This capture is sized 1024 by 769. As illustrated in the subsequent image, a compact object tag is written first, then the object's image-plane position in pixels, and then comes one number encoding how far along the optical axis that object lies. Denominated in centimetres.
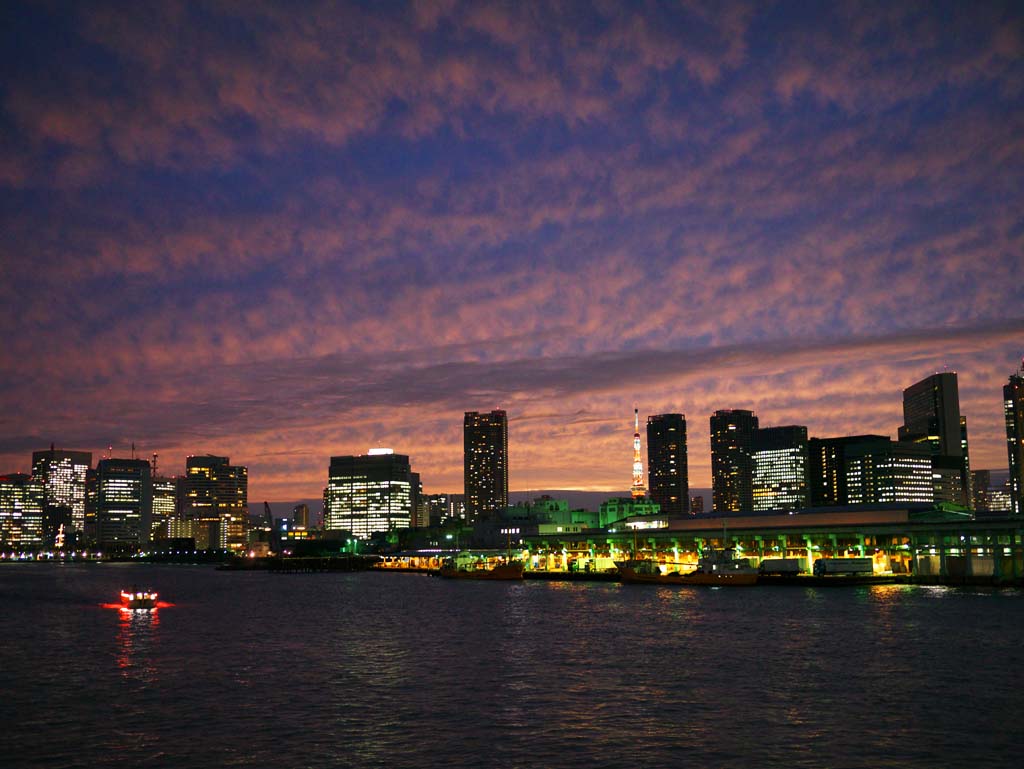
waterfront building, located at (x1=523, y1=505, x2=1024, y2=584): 15875
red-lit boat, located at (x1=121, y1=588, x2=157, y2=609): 12575
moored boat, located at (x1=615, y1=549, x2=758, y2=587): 16600
